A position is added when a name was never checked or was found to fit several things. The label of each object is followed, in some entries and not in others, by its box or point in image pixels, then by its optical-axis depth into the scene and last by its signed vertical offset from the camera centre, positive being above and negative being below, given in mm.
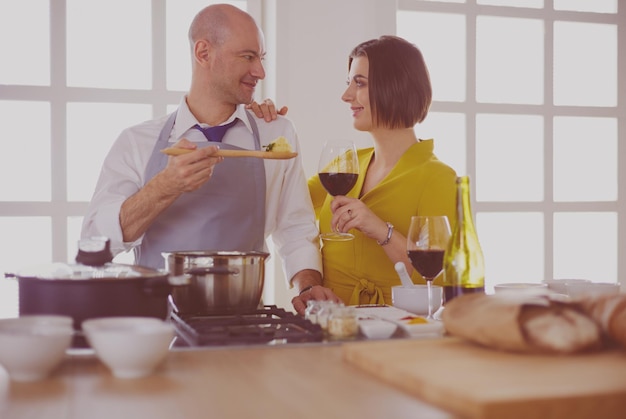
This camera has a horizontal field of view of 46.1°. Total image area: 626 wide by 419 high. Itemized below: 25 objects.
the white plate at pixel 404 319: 1314 -222
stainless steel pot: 1500 -159
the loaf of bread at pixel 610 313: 1022 -158
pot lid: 1191 -107
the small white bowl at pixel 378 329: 1296 -223
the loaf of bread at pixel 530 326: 999 -172
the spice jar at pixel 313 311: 1409 -208
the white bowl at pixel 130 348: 1004 -198
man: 2223 +66
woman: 2291 +95
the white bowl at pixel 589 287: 1647 -191
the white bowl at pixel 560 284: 1736 -197
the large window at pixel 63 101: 3387 +487
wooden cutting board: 788 -210
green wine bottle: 1560 -124
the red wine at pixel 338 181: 1950 +60
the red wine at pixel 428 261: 1584 -125
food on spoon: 2031 +161
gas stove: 1239 -226
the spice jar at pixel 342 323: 1299 -213
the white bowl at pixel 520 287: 1663 -193
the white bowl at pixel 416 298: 1632 -212
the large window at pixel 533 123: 4016 +451
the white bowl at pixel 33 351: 995 -200
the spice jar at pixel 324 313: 1350 -203
